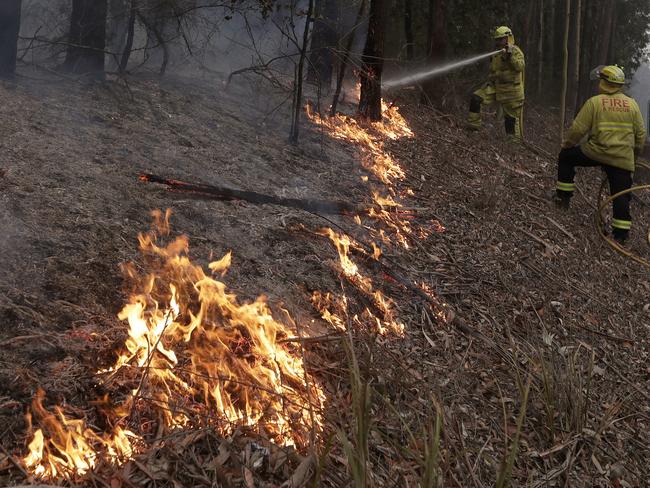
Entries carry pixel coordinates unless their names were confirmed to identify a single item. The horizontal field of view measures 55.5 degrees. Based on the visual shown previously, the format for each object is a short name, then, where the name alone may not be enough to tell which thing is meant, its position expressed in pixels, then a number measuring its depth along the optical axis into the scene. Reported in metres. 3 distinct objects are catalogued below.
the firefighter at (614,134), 7.07
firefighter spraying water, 9.77
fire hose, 6.84
